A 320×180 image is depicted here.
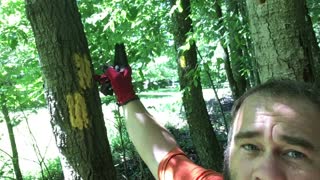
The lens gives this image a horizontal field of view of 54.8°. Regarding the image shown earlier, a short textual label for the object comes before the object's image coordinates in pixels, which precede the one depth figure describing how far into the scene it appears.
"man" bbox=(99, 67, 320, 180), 0.97
